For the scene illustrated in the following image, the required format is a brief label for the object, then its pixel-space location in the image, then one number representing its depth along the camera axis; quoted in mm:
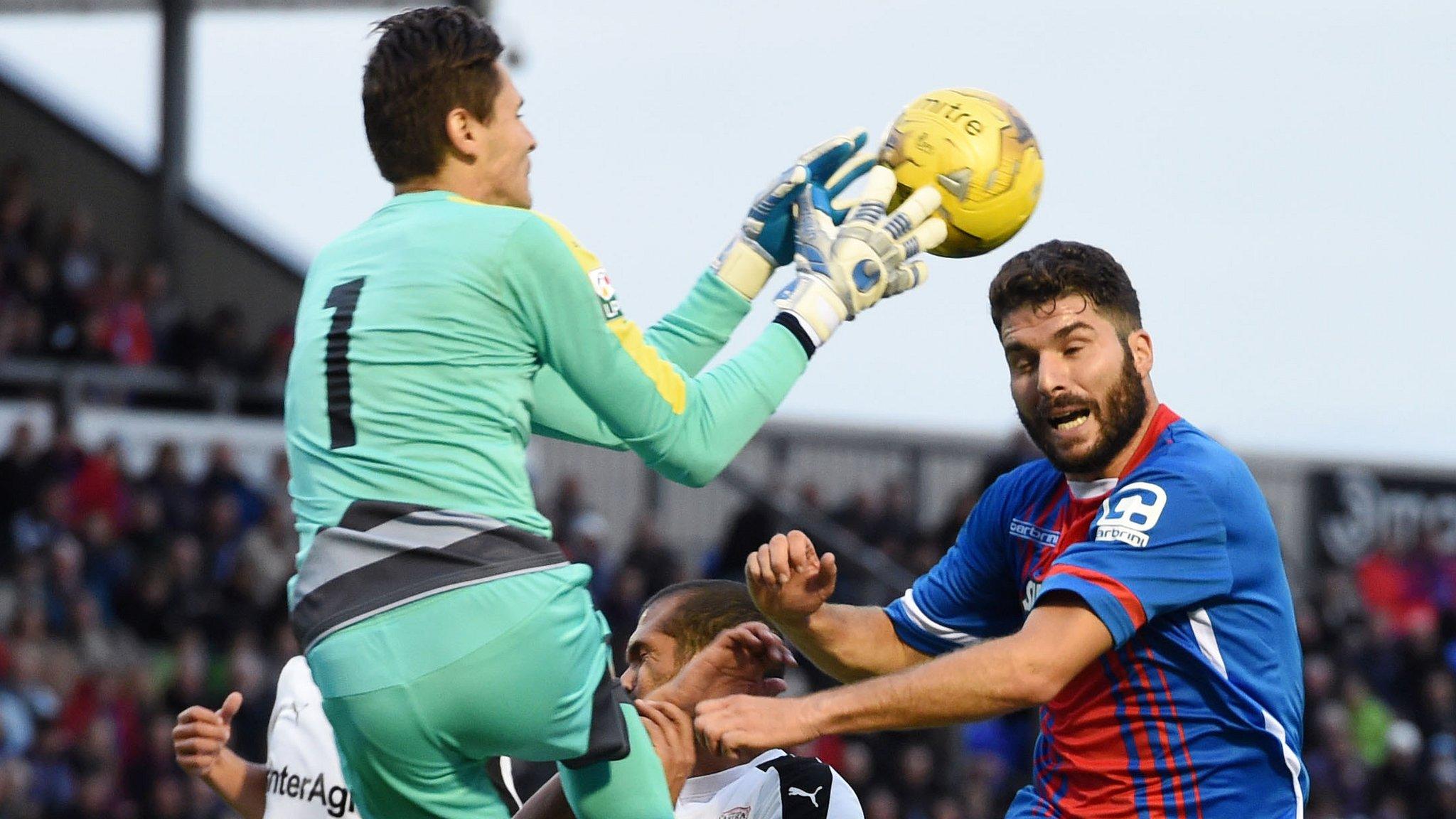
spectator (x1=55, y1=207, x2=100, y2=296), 26984
